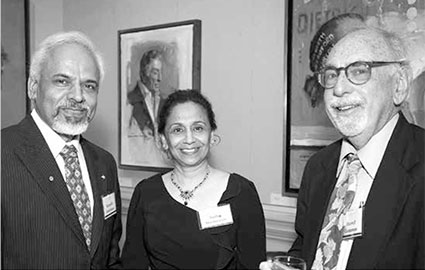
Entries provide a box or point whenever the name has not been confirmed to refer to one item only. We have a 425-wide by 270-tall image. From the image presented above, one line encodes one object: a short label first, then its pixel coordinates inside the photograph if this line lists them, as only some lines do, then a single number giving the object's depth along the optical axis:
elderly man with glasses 0.97
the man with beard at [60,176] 1.20
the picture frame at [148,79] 1.94
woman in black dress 1.55
